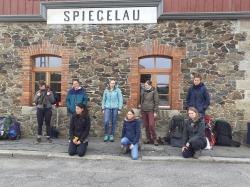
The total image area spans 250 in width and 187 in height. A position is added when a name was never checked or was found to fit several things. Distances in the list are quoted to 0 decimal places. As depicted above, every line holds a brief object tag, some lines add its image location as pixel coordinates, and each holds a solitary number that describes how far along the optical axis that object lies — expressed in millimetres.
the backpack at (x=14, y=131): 5603
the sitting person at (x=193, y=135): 4401
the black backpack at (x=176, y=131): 5205
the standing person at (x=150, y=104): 5231
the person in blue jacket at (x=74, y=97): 5417
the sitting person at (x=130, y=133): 4588
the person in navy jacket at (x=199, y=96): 5039
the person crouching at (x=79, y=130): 4575
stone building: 5533
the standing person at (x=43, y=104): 5234
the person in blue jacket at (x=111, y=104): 5437
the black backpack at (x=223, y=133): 5280
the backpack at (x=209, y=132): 5106
